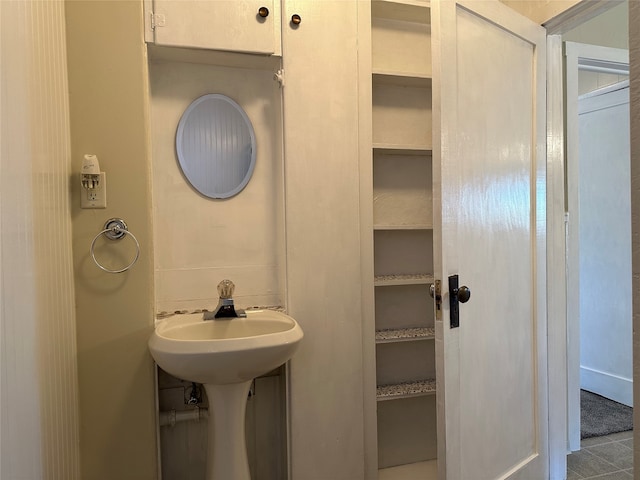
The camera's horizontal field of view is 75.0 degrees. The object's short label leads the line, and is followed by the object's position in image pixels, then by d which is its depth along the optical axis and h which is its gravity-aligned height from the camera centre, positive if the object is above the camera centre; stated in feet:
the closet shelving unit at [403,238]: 6.34 -0.17
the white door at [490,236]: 4.34 -0.12
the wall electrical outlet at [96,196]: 4.73 +0.43
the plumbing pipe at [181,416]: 5.27 -2.35
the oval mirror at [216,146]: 5.65 +1.18
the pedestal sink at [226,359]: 4.08 -1.27
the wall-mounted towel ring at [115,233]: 4.78 +0.00
